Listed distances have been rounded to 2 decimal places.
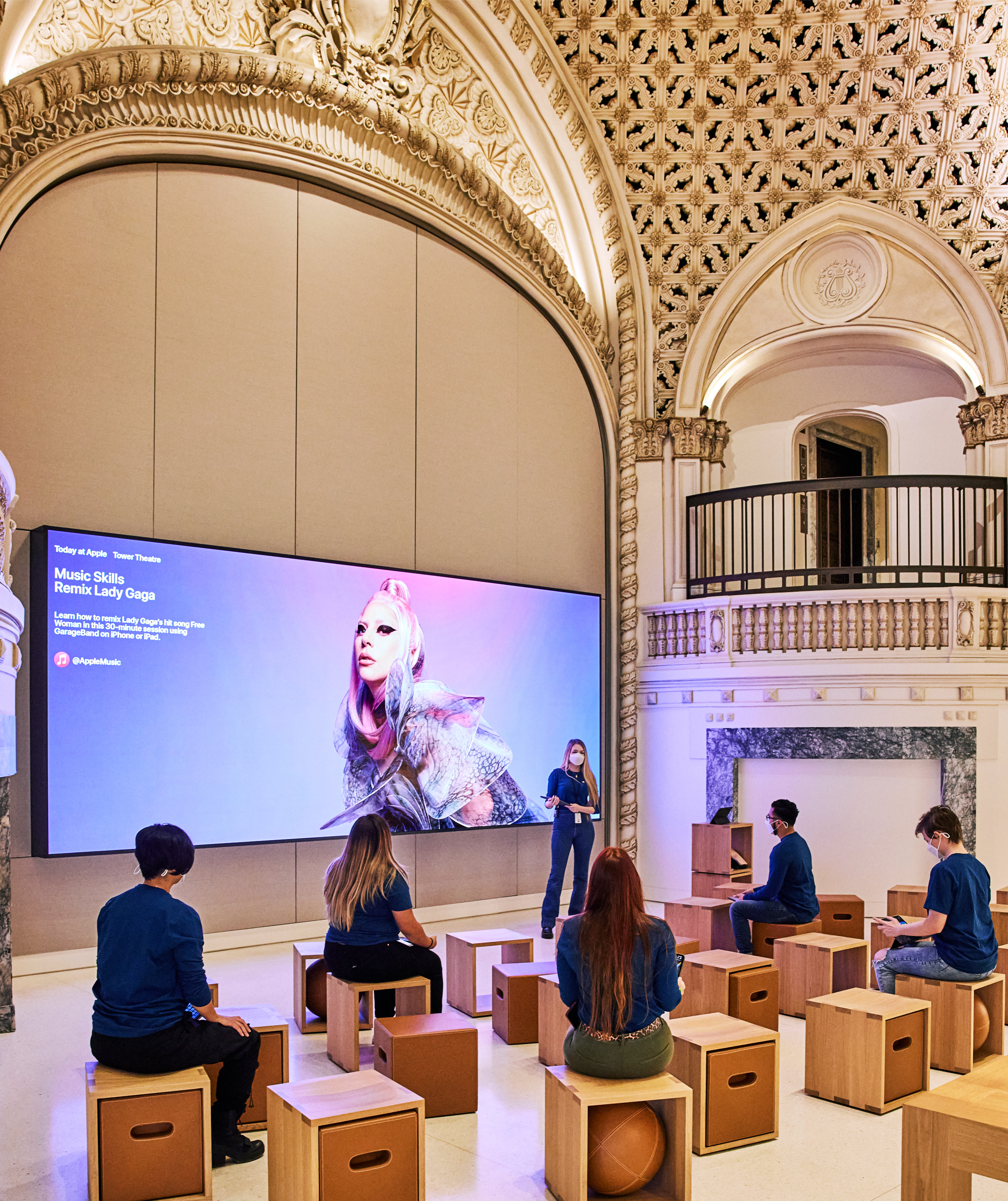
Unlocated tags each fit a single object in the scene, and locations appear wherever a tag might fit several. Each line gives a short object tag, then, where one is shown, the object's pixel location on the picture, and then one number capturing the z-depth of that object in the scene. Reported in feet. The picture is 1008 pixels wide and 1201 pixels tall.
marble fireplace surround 29.50
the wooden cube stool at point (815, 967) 18.97
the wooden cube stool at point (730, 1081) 13.34
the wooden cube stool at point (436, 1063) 14.24
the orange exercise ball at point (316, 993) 18.70
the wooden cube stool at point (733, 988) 17.30
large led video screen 22.07
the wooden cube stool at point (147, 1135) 11.48
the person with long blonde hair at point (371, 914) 16.28
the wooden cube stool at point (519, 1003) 17.71
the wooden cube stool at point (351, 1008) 16.01
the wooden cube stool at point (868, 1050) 14.60
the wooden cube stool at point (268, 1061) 13.93
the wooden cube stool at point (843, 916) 23.18
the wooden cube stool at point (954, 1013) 16.48
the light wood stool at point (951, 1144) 9.80
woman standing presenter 26.22
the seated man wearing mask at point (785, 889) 21.54
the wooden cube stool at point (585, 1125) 11.43
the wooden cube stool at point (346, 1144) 10.94
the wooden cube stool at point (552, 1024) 16.30
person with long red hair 11.66
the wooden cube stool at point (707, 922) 22.75
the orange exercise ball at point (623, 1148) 11.69
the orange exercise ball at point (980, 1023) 16.85
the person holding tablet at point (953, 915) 16.69
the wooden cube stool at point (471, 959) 19.31
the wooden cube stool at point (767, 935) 21.74
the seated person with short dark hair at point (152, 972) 11.85
